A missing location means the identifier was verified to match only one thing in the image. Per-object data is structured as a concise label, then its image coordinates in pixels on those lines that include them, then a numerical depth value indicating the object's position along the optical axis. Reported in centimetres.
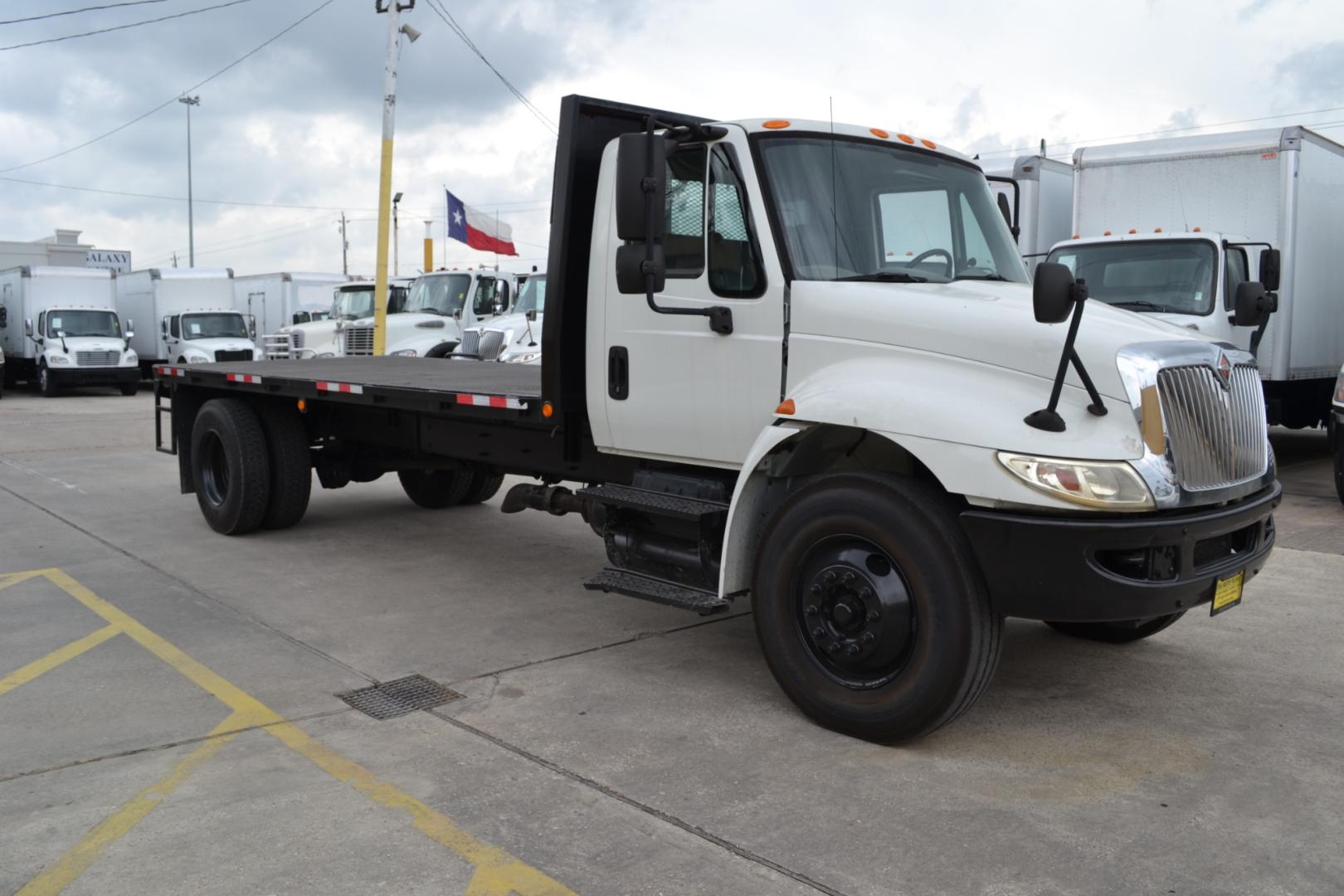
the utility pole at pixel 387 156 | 1798
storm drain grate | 487
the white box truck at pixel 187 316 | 2766
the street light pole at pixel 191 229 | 5231
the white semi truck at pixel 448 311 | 1848
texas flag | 2456
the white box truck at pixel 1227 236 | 1048
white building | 4562
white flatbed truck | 395
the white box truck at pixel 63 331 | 2553
